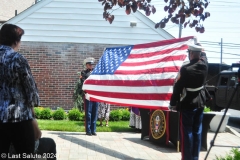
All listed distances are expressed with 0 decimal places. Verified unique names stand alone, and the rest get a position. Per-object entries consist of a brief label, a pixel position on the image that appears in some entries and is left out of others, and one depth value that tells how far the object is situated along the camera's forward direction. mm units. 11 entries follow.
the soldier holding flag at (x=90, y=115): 9375
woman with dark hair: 3581
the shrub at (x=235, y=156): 4670
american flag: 6949
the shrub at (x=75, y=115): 12570
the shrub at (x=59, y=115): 12844
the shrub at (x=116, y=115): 12695
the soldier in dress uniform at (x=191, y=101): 5773
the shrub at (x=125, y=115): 12995
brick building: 14766
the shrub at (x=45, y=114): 12875
